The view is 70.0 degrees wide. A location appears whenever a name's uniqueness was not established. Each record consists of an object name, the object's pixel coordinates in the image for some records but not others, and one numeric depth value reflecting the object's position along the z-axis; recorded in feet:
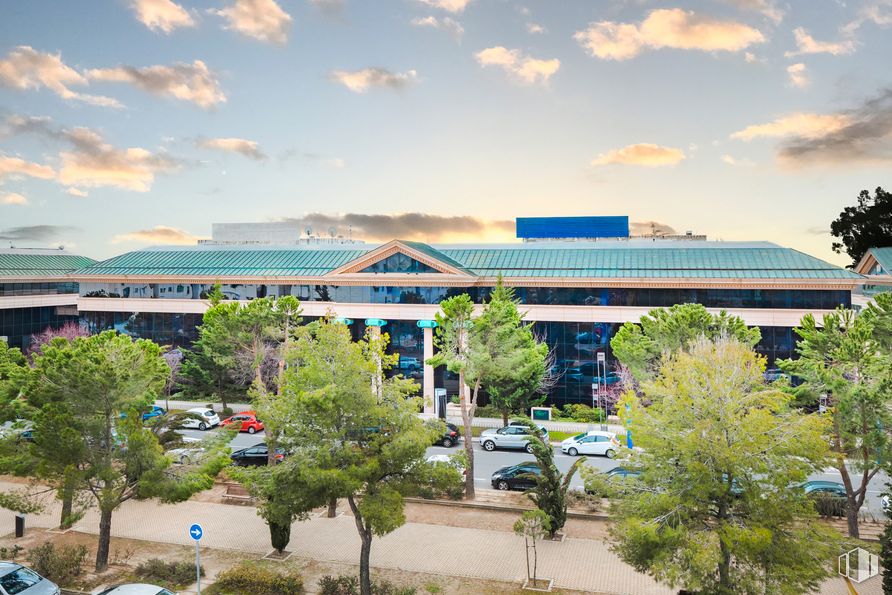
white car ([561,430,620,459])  124.36
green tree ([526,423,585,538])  81.76
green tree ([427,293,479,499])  103.19
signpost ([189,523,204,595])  60.39
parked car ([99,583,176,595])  58.95
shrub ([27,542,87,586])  70.24
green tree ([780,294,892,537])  75.05
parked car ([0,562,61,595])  61.46
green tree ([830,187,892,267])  281.74
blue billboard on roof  197.88
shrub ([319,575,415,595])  66.03
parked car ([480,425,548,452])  128.16
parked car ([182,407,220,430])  147.23
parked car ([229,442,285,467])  113.80
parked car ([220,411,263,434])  144.66
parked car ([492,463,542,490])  100.37
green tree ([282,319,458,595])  61.05
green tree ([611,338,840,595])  52.44
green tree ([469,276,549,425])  106.52
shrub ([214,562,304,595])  66.23
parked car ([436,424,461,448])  130.91
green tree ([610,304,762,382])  113.70
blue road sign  60.38
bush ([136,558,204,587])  69.62
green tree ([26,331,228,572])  68.64
